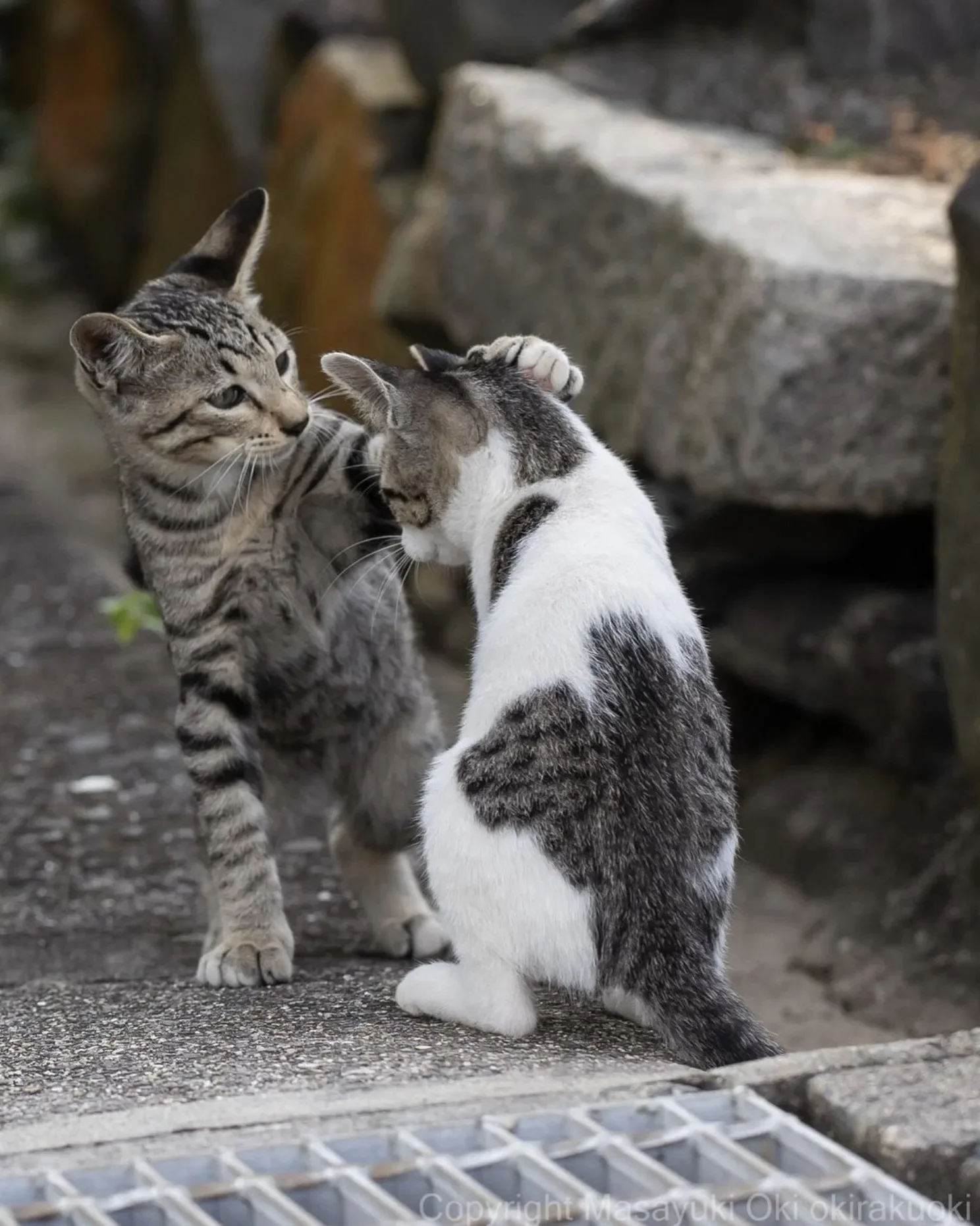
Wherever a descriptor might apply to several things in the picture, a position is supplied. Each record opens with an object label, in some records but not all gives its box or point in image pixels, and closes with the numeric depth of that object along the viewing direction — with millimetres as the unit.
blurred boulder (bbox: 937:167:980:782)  7797
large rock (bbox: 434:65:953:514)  8609
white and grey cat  5164
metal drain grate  4094
